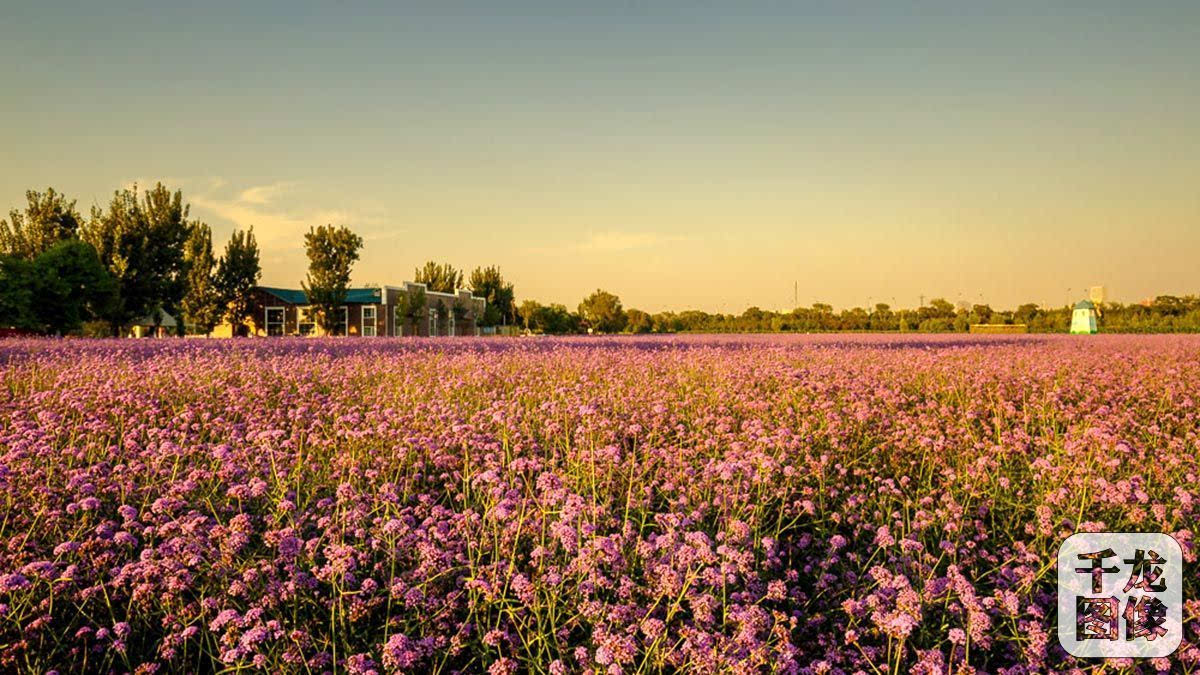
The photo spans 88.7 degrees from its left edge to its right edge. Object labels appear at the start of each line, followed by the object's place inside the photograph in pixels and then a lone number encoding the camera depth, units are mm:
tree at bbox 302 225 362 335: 42125
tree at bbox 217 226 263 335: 42625
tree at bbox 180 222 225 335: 41250
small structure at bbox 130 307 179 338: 46906
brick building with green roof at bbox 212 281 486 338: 46969
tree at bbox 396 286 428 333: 46406
